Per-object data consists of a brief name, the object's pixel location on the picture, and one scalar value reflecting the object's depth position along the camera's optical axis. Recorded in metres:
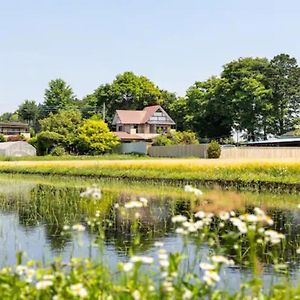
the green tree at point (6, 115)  114.40
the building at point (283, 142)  42.09
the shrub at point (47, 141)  47.16
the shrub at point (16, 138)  59.84
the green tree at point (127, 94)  71.19
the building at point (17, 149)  49.06
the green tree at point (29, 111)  84.44
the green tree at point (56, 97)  77.94
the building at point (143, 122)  60.19
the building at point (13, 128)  75.81
